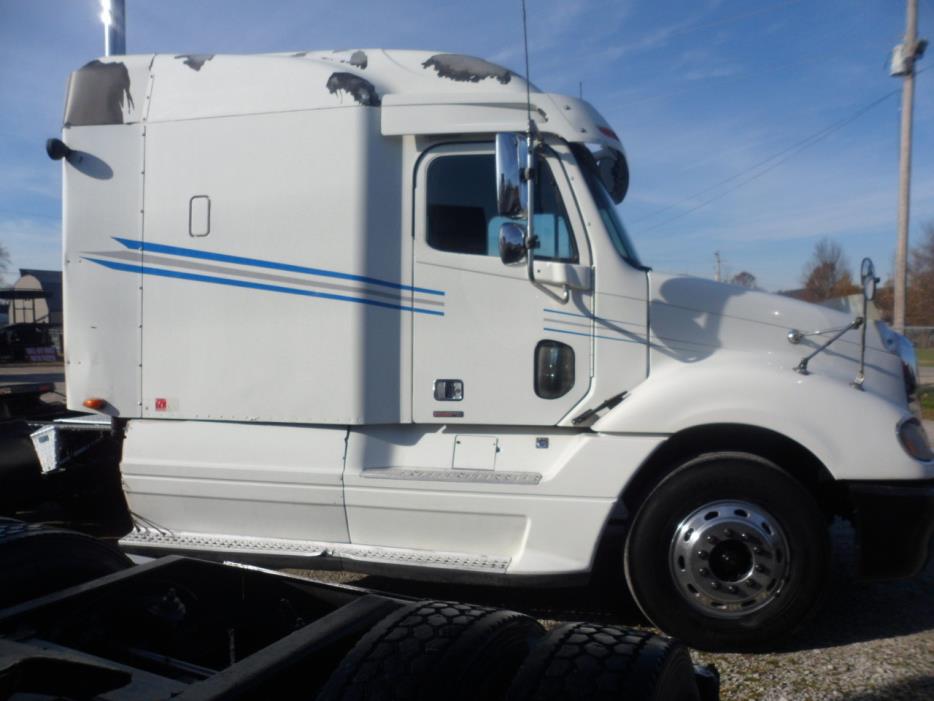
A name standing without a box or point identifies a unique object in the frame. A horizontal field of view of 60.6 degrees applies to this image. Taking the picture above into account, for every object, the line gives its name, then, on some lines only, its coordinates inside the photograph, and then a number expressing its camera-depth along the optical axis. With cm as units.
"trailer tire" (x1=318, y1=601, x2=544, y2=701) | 177
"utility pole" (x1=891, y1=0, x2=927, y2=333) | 1573
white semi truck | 400
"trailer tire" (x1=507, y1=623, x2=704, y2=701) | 177
